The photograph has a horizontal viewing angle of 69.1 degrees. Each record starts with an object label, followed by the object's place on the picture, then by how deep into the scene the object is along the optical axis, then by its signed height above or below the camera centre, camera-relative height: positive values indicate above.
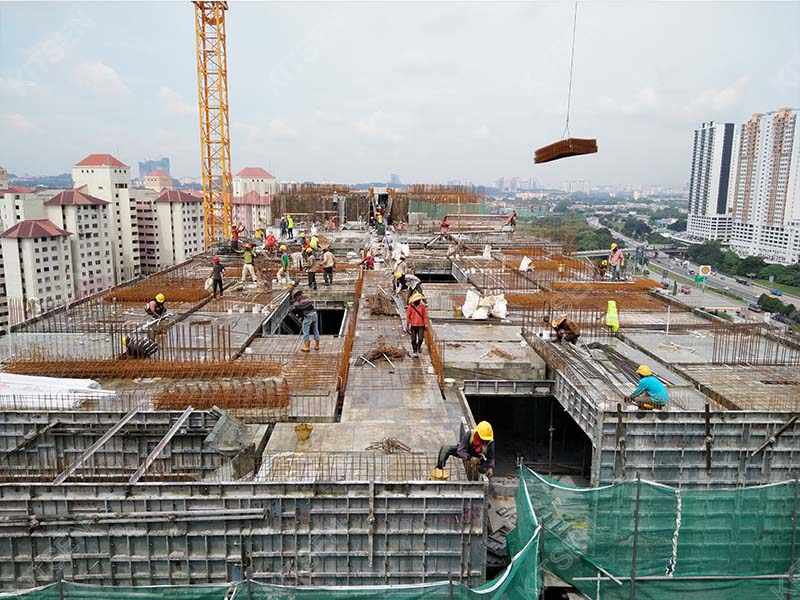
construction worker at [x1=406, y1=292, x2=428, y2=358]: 11.66 -2.22
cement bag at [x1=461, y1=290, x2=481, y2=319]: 15.51 -2.49
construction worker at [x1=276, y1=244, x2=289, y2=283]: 19.67 -2.08
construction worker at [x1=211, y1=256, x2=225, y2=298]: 16.77 -1.94
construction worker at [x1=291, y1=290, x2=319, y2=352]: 12.10 -2.28
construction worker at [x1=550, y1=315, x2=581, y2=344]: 12.25 -2.49
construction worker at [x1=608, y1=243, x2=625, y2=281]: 21.55 -1.81
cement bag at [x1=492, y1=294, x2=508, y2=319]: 15.45 -2.56
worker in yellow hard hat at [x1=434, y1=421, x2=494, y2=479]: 6.83 -2.80
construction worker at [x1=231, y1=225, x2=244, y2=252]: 26.02 -1.42
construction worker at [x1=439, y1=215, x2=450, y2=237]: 31.94 -1.04
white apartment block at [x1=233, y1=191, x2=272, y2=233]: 72.98 -0.03
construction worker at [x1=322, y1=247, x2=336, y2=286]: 18.22 -1.80
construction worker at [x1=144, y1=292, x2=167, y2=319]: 13.38 -2.35
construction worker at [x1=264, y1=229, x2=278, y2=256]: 25.22 -1.57
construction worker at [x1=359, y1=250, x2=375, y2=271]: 22.84 -2.09
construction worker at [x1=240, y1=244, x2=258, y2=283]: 18.97 -1.80
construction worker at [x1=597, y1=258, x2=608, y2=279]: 22.03 -2.11
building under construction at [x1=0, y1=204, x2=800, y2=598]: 6.46 -3.20
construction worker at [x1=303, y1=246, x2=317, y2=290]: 18.38 -2.00
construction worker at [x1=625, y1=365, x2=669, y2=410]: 8.71 -2.67
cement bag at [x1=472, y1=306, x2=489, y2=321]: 15.35 -2.70
